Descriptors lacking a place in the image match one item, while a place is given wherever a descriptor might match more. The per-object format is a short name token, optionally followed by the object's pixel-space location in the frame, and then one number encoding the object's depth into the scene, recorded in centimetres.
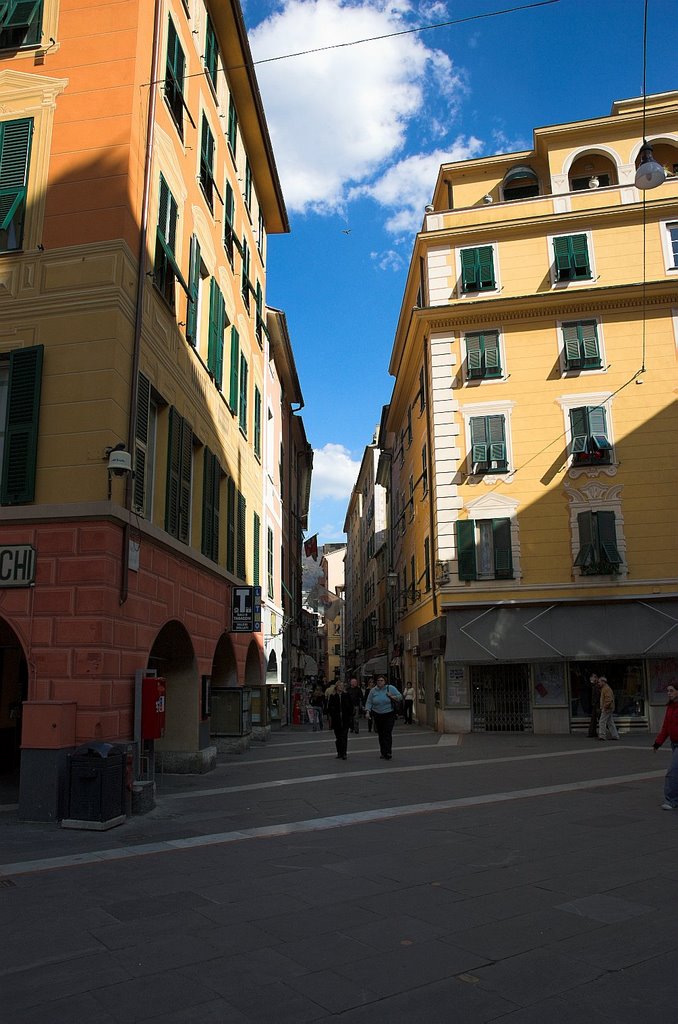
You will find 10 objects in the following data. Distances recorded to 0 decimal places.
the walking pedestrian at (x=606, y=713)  2102
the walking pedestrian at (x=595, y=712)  2222
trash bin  937
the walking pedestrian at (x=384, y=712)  1662
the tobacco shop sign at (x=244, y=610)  1786
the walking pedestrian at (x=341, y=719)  1659
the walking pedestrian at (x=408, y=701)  3144
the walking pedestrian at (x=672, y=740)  1000
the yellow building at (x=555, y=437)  2425
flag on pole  4672
